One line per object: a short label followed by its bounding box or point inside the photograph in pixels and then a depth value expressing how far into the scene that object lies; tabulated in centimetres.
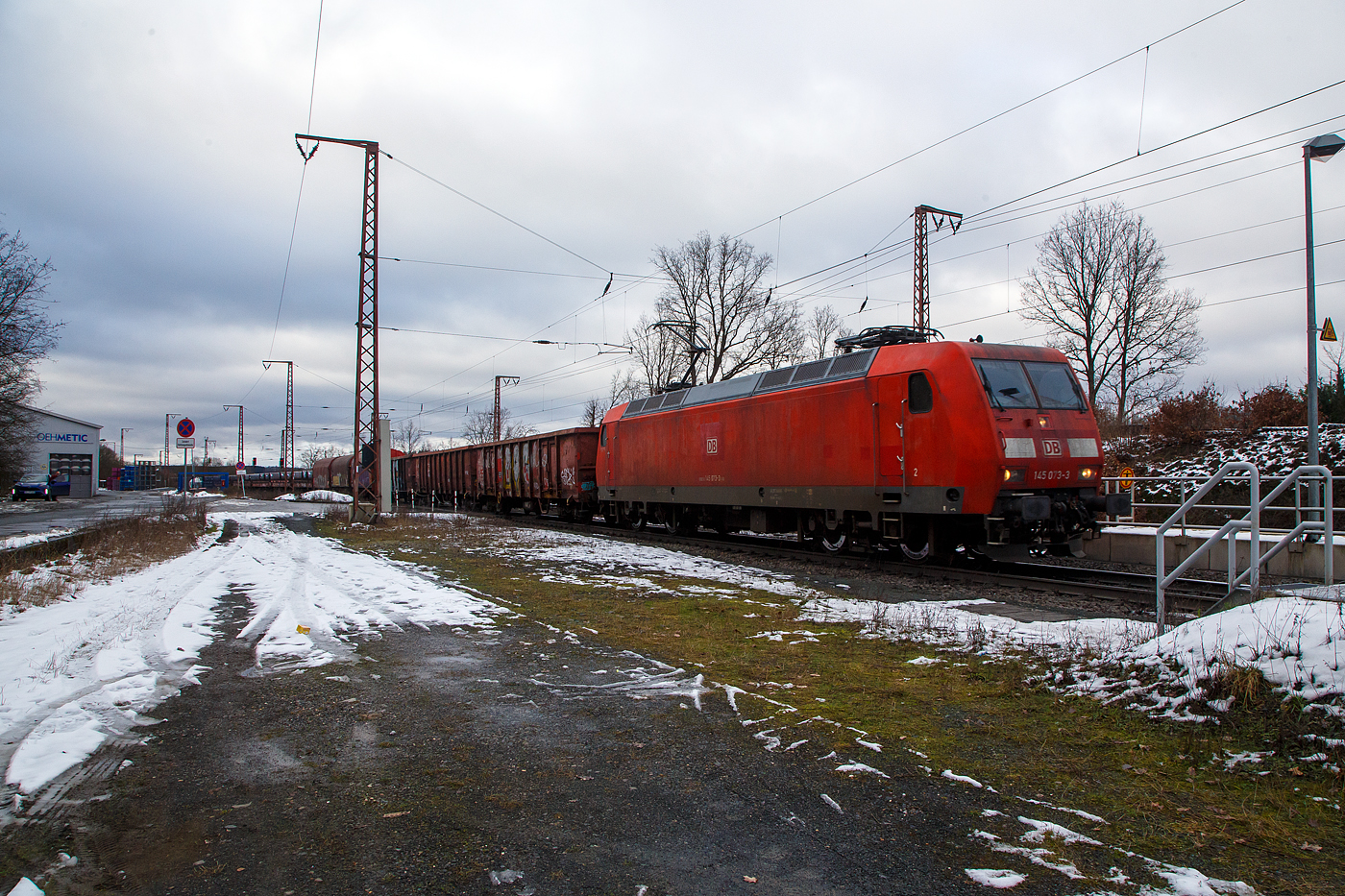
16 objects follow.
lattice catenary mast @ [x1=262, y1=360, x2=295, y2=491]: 5078
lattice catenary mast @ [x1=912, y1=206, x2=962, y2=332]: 2370
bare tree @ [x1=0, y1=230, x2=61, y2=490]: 2388
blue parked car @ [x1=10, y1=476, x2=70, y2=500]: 4350
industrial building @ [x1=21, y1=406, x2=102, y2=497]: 5384
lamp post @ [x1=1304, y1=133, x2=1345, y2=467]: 1318
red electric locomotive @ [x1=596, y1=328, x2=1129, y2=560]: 1036
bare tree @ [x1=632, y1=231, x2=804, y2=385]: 4159
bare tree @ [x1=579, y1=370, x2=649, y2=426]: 4603
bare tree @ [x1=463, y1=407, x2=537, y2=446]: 7722
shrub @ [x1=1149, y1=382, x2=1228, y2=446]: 2491
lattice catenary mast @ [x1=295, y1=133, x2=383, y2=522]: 1978
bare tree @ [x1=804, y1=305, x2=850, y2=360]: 5156
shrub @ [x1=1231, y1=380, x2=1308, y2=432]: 2323
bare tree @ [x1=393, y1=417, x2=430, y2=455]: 9544
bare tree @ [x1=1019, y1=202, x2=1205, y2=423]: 3416
